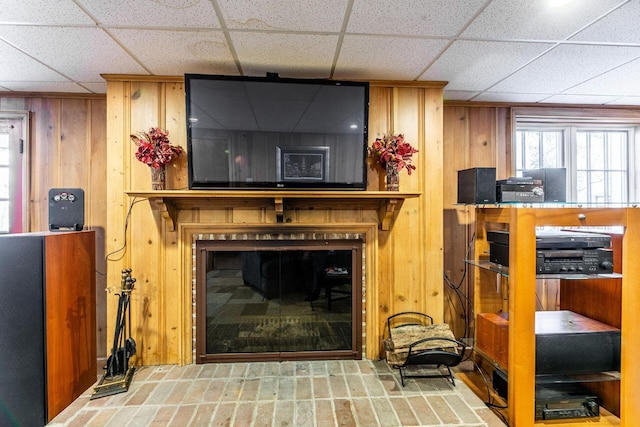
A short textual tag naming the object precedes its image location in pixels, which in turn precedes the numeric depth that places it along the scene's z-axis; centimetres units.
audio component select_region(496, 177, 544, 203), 224
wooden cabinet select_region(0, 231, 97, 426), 188
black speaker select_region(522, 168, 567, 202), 250
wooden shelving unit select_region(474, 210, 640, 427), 183
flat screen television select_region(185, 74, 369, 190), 221
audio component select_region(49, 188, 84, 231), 223
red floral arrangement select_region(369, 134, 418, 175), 234
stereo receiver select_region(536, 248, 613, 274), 192
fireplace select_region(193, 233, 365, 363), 247
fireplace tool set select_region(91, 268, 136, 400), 212
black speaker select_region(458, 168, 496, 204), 227
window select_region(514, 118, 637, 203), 311
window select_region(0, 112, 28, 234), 271
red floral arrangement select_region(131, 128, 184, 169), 222
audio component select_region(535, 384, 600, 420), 192
